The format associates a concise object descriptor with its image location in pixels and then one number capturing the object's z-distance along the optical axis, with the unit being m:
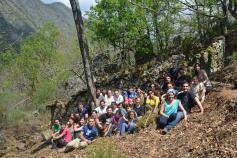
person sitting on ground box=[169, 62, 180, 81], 10.66
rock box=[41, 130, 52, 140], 13.85
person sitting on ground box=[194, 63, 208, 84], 9.02
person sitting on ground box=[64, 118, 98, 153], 8.96
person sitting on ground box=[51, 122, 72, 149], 10.03
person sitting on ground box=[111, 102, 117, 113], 9.84
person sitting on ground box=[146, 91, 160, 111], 9.44
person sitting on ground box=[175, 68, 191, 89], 10.48
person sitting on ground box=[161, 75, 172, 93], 9.87
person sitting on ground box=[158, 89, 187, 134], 7.96
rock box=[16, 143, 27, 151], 15.15
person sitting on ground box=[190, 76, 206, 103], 8.53
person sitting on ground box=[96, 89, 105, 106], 11.70
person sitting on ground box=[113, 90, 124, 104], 10.72
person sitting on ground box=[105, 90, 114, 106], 10.88
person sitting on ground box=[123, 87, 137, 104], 10.56
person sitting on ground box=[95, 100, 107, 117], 10.26
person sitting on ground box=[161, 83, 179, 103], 8.84
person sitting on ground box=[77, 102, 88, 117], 11.66
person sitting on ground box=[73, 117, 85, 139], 9.62
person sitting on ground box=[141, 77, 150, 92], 12.34
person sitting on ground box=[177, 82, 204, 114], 8.44
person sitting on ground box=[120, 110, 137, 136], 8.72
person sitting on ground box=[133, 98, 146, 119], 9.44
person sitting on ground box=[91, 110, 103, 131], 9.25
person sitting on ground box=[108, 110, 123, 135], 9.01
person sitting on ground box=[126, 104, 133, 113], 9.04
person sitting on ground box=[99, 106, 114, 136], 9.10
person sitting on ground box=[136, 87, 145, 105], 10.65
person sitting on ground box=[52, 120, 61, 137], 11.06
